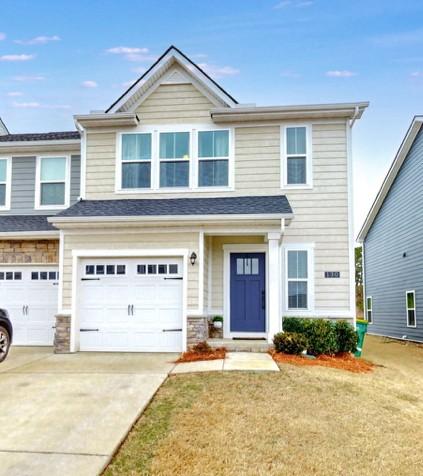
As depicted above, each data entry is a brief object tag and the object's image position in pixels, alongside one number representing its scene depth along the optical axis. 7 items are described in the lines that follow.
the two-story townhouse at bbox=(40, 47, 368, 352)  10.34
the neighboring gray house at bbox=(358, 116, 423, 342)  15.85
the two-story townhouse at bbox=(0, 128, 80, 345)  11.94
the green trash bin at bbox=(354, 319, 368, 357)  10.92
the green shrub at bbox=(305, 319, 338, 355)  10.16
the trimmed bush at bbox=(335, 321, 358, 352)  10.52
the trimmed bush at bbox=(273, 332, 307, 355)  9.63
